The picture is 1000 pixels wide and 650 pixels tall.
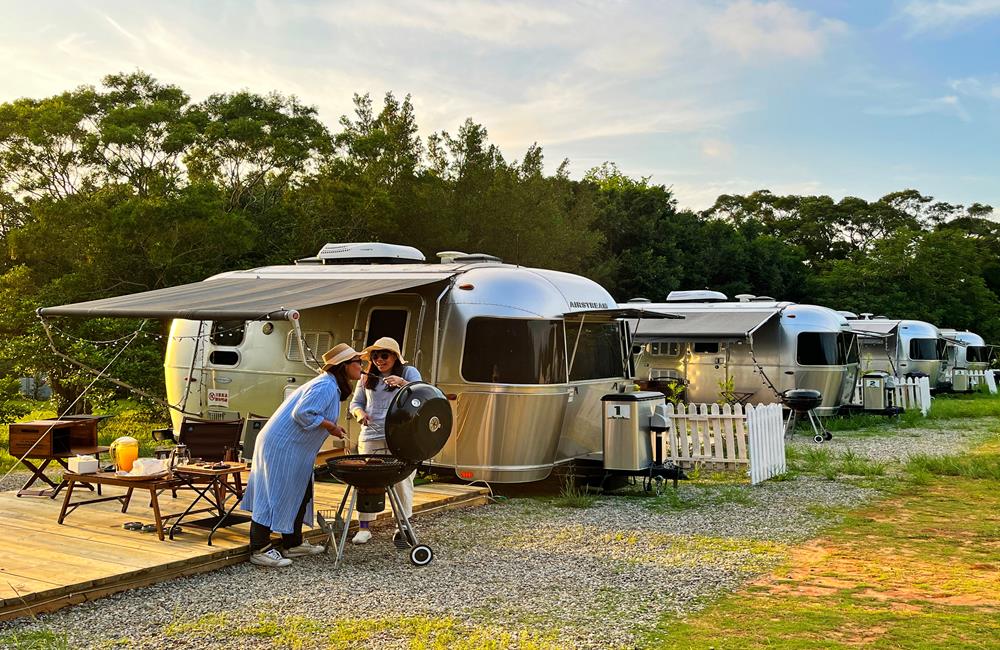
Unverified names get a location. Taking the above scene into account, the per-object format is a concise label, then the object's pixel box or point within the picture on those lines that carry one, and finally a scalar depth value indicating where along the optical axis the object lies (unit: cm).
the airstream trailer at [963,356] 3120
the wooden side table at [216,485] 790
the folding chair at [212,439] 905
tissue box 822
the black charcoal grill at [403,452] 733
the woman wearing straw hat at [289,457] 725
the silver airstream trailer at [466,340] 1041
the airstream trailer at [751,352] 1909
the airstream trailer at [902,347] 2605
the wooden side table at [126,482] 771
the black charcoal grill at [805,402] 1719
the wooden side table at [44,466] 950
